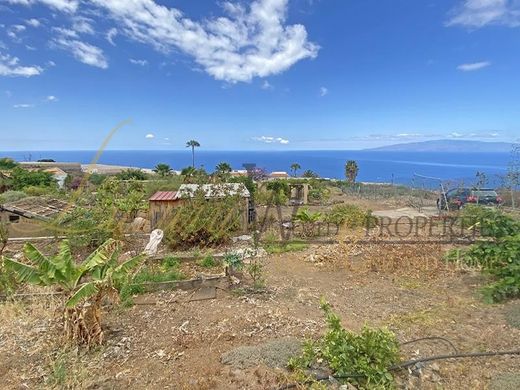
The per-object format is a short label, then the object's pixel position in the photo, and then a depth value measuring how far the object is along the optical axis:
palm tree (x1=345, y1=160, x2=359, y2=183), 32.66
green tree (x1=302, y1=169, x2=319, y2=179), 27.87
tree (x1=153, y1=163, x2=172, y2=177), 33.26
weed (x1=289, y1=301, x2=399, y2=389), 3.03
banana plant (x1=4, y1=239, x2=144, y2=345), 3.86
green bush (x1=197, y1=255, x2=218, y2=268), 7.13
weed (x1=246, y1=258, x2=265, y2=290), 5.80
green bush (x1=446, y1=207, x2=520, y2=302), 4.91
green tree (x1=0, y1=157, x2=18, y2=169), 41.94
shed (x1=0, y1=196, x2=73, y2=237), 10.92
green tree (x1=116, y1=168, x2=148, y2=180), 32.74
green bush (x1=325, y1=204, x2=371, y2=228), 10.89
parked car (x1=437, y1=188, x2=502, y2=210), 13.17
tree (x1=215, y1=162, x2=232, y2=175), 25.81
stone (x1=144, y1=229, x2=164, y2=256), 7.94
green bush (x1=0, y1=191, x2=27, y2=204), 17.73
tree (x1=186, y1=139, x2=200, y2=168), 49.44
